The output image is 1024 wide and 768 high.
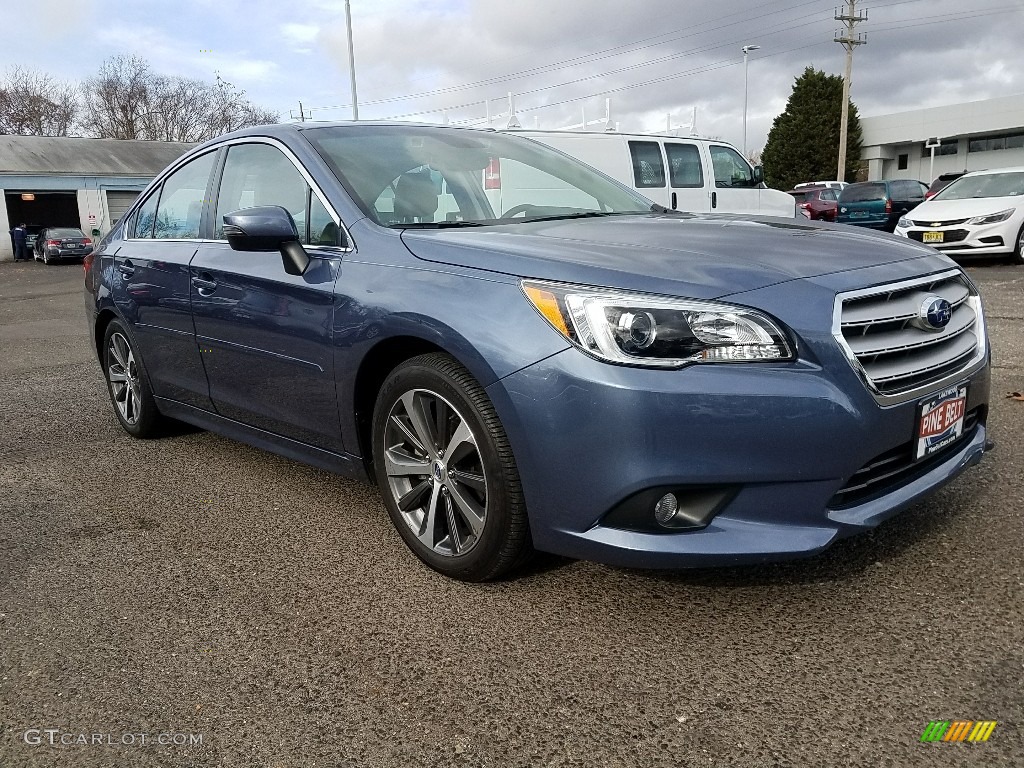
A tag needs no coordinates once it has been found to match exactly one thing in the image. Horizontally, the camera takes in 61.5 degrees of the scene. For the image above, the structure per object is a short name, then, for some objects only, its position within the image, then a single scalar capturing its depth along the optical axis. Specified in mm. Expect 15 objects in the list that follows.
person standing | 34719
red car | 23244
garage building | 35781
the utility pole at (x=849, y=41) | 41625
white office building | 48156
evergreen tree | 55500
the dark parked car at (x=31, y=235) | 34938
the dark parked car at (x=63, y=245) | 31594
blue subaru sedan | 2314
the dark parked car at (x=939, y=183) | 20875
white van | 12711
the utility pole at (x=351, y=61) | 30609
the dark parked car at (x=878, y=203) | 20219
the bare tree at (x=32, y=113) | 59250
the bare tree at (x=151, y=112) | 62094
